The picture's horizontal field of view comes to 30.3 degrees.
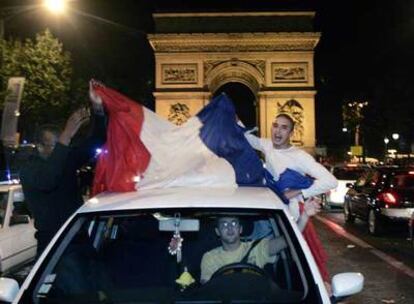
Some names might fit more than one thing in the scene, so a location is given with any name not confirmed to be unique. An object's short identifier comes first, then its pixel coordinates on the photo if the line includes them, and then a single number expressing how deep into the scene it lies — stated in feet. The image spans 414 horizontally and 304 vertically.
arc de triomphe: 161.58
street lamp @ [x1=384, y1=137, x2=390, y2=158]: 182.33
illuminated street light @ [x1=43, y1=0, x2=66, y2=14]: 65.10
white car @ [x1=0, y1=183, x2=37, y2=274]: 30.48
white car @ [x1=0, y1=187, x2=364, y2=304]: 12.54
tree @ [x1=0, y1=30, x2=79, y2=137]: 95.66
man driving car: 14.48
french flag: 16.16
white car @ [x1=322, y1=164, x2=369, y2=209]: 74.74
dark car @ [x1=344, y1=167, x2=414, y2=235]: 49.80
